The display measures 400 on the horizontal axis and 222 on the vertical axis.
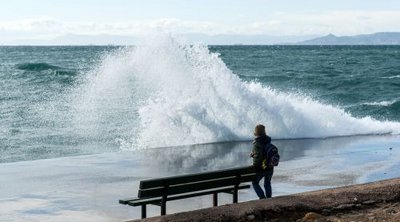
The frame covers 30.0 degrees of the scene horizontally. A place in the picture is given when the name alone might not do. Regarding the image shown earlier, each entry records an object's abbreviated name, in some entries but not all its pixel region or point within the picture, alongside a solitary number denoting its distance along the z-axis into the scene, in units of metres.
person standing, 10.48
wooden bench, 9.62
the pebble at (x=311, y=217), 9.02
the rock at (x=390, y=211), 9.49
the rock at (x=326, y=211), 9.50
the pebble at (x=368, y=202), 10.00
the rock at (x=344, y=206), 9.70
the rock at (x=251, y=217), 9.18
